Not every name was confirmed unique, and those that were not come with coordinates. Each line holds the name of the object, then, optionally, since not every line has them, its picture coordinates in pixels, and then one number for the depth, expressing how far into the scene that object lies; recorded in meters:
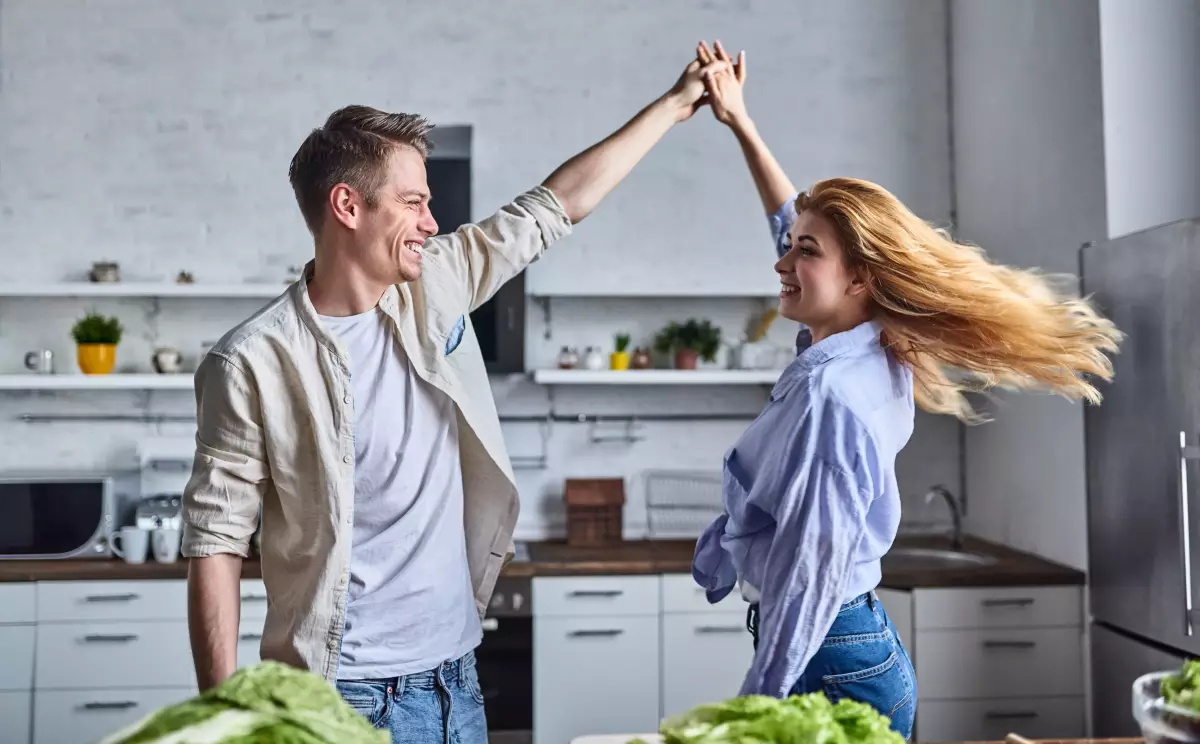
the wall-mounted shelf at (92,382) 3.83
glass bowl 1.05
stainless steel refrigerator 2.65
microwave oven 3.67
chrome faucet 4.02
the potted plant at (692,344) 4.13
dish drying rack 4.33
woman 1.49
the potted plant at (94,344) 3.95
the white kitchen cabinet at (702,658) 3.60
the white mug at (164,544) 3.61
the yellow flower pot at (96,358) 3.95
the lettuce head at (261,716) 0.76
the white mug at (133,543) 3.60
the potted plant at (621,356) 4.11
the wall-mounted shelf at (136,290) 3.86
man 1.62
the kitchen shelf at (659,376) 3.95
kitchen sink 3.83
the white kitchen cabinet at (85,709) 3.49
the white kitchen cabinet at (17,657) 3.49
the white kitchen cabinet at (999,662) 3.43
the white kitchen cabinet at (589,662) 3.56
